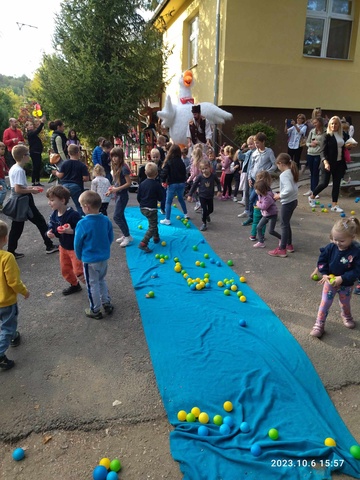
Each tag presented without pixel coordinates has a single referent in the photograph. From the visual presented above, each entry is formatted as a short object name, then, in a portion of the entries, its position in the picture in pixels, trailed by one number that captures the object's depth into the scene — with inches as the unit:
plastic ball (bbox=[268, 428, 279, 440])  102.3
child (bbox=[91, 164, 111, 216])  266.2
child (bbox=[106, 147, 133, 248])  249.3
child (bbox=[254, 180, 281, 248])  244.4
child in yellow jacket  124.3
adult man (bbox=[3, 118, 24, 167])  411.8
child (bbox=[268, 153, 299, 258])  229.5
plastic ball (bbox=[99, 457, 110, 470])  94.8
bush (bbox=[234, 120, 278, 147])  451.5
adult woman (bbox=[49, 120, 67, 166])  366.0
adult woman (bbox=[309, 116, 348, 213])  295.3
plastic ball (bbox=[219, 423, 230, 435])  104.9
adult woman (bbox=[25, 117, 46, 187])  438.6
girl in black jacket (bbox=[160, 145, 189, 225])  293.6
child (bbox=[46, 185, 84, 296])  174.4
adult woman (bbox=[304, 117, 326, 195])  329.8
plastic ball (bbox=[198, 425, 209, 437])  103.5
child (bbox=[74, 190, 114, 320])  156.6
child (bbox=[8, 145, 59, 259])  219.8
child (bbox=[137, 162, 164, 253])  248.5
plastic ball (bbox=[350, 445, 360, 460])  96.7
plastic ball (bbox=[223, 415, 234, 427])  107.1
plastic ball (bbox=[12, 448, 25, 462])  97.7
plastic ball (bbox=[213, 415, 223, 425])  108.1
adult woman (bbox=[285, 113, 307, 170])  426.9
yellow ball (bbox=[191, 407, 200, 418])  110.3
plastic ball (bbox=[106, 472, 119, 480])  90.6
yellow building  458.9
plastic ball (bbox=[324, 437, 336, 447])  99.0
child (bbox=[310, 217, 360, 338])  137.5
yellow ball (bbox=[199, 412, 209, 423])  107.9
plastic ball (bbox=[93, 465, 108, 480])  90.8
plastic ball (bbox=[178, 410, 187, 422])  109.7
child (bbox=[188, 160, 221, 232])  282.8
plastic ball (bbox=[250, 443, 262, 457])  97.4
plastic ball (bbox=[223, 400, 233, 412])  113.2
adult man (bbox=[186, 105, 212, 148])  405.7
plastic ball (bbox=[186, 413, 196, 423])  108.9
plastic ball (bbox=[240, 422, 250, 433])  105.0
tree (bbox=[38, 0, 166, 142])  523.8
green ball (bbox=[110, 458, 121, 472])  94.3
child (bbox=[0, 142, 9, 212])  318.8
